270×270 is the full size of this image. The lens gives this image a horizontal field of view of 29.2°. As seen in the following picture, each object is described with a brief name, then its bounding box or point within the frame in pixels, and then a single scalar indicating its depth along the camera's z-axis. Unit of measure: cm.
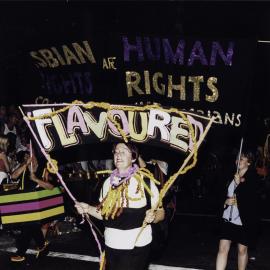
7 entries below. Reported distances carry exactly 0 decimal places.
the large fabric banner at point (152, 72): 626
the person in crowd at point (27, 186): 733
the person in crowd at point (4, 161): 889
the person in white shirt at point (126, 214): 481
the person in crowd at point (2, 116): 1298
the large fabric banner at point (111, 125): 509
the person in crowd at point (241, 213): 633
